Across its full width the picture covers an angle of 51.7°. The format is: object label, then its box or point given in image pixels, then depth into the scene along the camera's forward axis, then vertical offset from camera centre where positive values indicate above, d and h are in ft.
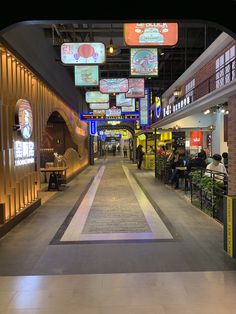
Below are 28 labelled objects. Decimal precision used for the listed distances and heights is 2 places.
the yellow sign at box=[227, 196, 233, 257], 11.50 -3.67
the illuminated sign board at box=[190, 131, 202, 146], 39.37 +1.58
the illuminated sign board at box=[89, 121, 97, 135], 68.79 +6.48
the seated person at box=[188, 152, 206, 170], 29.10 -1.72
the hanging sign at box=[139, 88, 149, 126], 50.63 +8.23
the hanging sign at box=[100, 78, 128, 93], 30.95 +8.32
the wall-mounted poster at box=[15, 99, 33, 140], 17.11 +2.45
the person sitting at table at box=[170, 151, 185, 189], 29.70 -2.12
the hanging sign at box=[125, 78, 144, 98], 31.54 +8.08
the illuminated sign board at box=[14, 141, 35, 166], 17.80 -0.17
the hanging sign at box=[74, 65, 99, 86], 26.06 +7.93
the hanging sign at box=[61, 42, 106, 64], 20.14 +8.11
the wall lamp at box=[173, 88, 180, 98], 46.29 +10.69
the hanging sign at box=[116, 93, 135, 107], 43.02 +8.59
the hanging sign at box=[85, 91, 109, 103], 40.54 +8.87
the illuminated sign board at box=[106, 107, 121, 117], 55.10 +8.55
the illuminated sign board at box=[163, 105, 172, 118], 47.49 +7.88
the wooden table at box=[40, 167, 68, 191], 30.03 -3.55
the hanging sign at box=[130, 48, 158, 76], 20.60 +7.35
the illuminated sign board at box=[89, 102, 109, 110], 45.27 +8.22
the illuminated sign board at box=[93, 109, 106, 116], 53.33 +8.37
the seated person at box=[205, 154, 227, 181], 19.98 -1.46
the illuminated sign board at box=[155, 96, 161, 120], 49.13 +8.51
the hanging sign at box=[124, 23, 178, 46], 14.33 +6.81
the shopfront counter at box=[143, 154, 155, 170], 54.70 -2.78
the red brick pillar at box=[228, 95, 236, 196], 17.27 +0.39
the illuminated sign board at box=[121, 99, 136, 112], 46.69 +7.85
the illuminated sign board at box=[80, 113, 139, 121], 51.82 +7.22
